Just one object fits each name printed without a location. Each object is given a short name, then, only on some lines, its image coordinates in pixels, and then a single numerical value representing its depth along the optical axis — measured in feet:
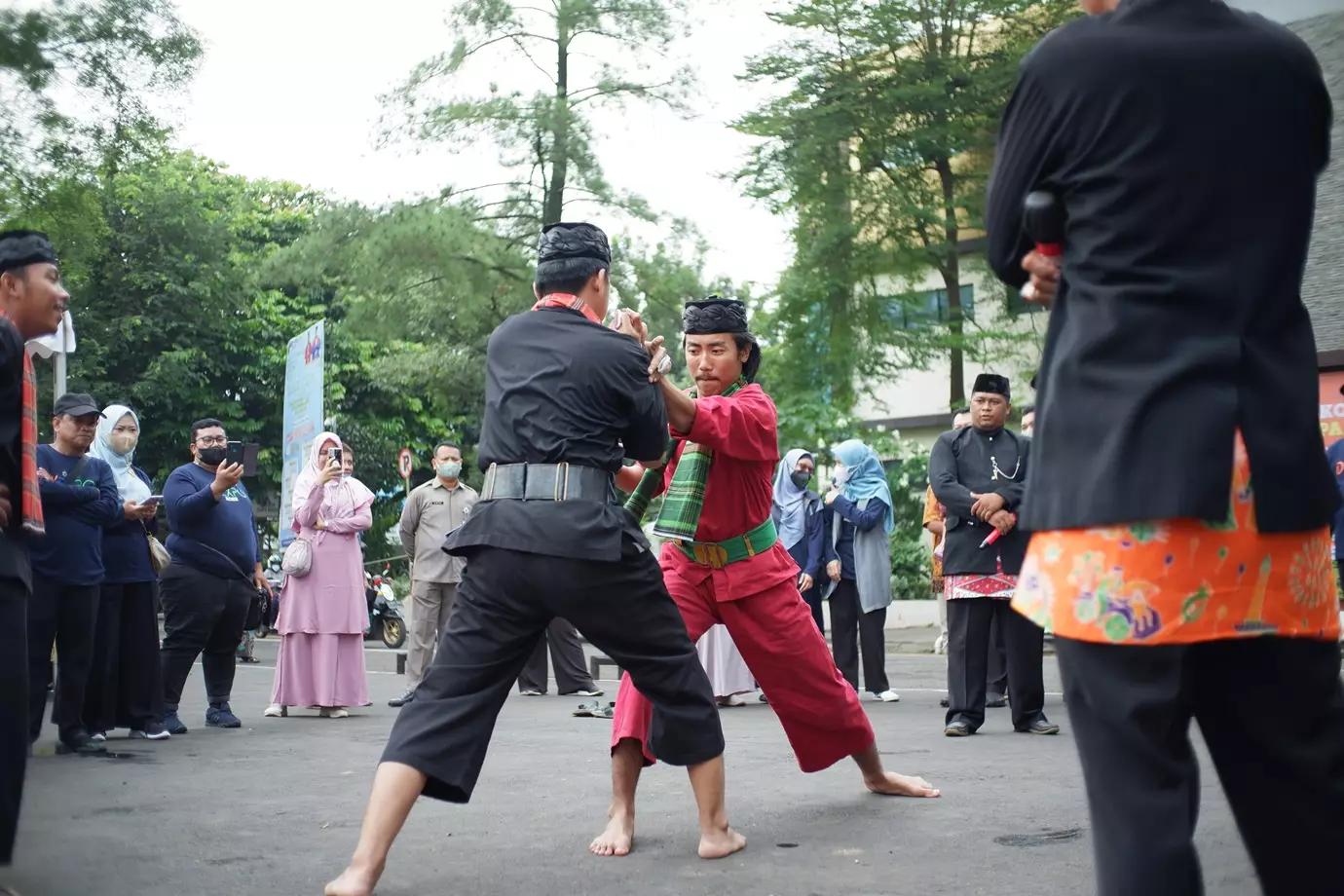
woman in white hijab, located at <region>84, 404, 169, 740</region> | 30.78
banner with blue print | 61.67
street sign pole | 66.90
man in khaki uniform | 43.11
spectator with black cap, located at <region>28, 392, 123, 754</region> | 28.32
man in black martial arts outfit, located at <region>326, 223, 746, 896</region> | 15.01
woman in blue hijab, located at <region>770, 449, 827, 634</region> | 41.83
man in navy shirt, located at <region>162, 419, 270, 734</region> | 33.81
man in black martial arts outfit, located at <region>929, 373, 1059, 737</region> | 29.78
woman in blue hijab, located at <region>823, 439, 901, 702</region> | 40.09
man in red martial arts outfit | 18.85
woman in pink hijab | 37.83
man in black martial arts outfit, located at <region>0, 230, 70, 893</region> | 14.76
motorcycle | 81.20
